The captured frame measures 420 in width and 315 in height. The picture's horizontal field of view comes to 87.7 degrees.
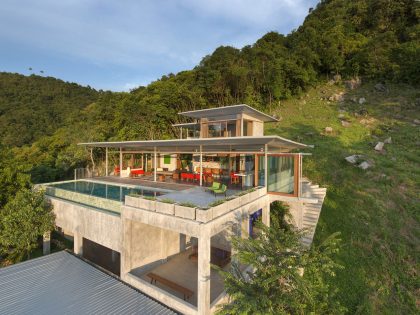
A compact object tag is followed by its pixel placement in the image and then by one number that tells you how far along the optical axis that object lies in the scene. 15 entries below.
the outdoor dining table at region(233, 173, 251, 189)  12.38
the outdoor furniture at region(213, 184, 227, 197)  10.80
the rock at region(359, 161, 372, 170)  18.36
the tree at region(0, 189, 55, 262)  11.77
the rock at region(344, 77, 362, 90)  39.66
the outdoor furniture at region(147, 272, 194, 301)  8.83
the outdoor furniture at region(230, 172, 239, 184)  14.04
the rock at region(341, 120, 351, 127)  28.36
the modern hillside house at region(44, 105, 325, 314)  8.06
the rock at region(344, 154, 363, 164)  19.42
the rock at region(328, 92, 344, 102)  36.72
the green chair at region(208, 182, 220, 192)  11.30
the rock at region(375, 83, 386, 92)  36.36
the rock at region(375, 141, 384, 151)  21.67
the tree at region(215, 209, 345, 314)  6.20
